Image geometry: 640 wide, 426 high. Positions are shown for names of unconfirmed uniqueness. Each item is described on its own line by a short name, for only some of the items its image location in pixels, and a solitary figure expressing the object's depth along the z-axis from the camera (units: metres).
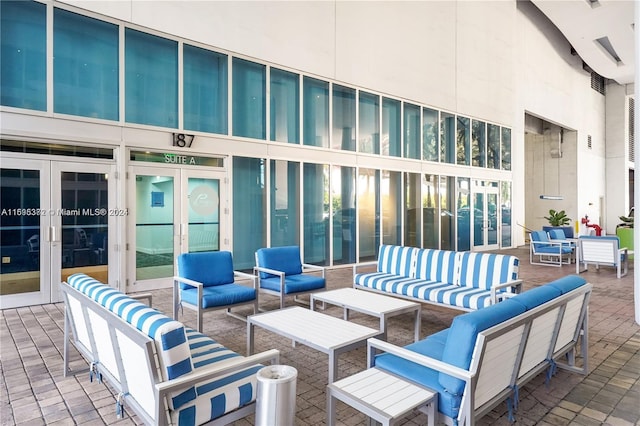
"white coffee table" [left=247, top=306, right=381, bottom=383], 2.97
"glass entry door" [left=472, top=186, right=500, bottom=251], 13.54
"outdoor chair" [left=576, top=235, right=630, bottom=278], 8.58
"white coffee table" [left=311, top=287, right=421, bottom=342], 3.89
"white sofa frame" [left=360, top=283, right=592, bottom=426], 2.10
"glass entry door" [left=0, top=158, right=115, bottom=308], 5.72
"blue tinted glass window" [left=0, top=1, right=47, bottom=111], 5.63
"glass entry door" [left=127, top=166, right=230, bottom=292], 6.86
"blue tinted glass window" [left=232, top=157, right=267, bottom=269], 8.00
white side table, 2.01
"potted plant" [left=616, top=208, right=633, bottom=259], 11.99
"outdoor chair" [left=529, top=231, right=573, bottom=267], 10.09
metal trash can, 2.10
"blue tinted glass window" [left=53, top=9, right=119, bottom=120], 6.05
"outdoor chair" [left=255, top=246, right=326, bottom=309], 5.28
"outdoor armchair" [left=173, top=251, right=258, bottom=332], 4.54
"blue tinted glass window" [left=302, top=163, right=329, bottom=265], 9.05
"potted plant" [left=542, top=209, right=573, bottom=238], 14.69
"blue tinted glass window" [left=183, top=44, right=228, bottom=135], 7.32
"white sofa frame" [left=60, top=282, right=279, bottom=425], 1.91
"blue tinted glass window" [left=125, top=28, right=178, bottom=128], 6.70
